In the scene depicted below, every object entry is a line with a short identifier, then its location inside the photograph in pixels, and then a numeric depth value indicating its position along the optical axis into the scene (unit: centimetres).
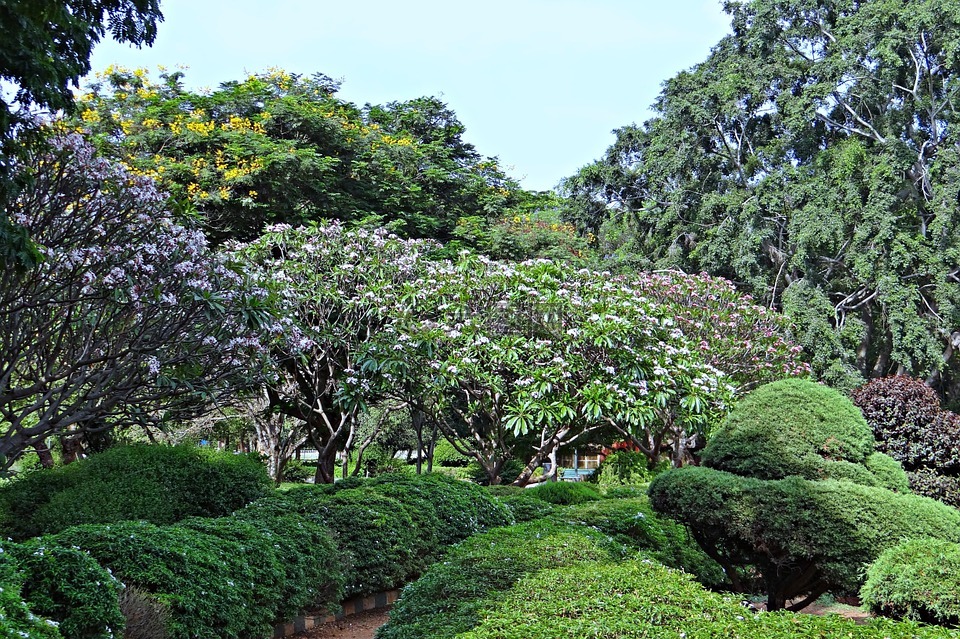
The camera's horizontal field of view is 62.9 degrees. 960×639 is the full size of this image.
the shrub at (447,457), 2784
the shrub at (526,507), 907
